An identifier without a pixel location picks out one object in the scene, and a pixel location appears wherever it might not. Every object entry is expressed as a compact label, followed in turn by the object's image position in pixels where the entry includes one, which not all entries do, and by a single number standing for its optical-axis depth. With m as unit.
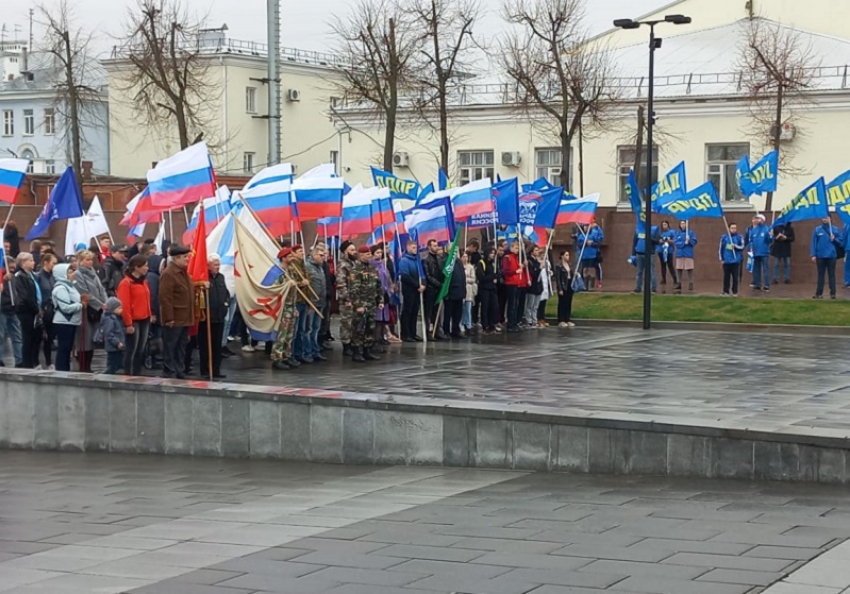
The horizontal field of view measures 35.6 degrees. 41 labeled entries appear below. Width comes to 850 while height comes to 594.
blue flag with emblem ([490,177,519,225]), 24.58
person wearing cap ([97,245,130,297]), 19.19
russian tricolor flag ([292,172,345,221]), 20.33
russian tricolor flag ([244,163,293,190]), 20.16
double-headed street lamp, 25.73
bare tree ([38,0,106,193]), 44.59
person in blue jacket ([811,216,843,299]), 28.56
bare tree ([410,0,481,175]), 40.59
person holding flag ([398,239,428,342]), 21.91
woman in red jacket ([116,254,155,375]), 16.17
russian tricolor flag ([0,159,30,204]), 18.20
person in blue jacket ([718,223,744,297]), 29.98
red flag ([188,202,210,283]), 16.72
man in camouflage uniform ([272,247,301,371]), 18.03
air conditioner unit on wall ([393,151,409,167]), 52.69
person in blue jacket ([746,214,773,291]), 30.84
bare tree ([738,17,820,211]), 41.12
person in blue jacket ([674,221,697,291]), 31.95
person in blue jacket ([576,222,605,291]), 34.12
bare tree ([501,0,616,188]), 42.16
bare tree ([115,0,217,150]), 43.34
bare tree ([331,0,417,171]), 40.84
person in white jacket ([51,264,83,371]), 16.50
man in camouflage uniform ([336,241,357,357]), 18.91
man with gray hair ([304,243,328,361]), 18.91
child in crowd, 15.87
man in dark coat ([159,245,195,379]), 16.16
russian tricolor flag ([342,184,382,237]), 22.48
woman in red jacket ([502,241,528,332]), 24.56
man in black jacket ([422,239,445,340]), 22.39
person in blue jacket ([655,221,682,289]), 32.41
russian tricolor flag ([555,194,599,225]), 29.16
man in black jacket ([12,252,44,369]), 17.44
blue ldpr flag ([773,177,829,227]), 28.45
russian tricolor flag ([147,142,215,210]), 17.92
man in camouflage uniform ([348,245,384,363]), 18.89
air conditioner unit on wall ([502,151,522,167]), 49.84
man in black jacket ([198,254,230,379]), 16.97
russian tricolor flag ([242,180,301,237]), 20.09
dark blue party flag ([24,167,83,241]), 20.75
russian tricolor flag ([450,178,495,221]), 23.78
